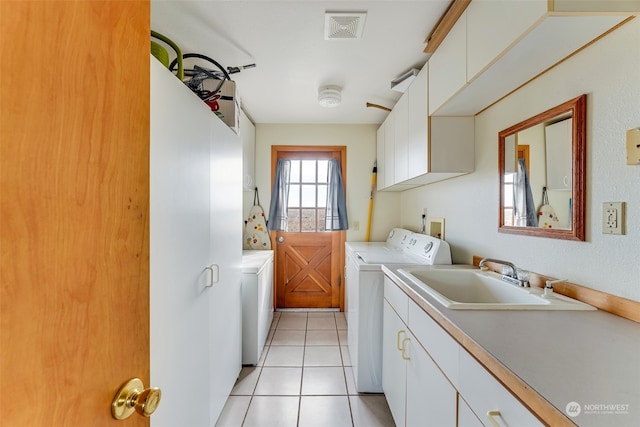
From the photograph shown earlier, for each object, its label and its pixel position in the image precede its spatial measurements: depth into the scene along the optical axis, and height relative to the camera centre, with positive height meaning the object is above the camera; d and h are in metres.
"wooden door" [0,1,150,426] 0.35 +0.00
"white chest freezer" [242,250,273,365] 2.17 -0.80
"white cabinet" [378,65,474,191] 1.73 +0.49
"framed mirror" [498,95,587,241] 1.05 +0.19
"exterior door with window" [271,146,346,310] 3.36 -0.47
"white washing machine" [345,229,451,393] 1.87 -0.71
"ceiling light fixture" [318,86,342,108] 2.31 +1.02
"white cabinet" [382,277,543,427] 0.67 -0.56
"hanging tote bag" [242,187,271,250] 3.27 -0.18
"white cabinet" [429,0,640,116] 0.84 +0.63
